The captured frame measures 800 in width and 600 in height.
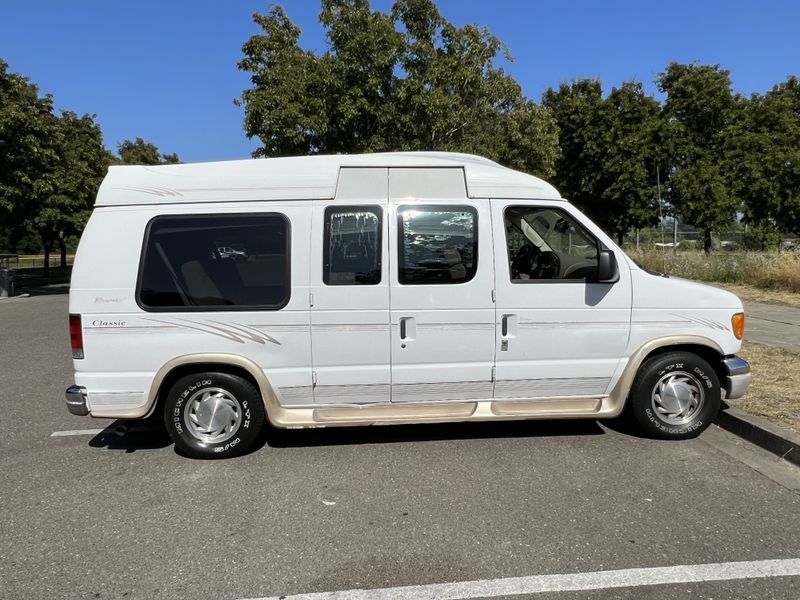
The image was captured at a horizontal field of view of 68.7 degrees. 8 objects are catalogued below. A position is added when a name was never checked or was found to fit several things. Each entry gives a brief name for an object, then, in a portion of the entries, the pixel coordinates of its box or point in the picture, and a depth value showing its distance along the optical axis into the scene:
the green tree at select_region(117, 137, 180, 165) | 36.03
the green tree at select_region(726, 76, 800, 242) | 18.47
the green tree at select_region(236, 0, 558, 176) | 13.52
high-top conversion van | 4.28
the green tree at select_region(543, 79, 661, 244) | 25.06
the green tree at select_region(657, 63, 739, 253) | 22.59
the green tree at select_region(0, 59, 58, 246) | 17.53
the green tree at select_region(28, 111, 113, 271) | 21.58
